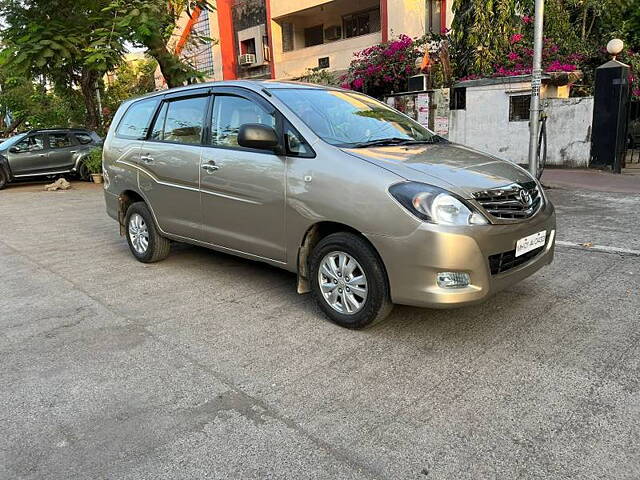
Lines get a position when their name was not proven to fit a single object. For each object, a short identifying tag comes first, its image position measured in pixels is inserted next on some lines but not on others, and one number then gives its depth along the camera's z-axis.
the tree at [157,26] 11.08
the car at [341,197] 3.42
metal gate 13.85
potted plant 15.17
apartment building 19.06
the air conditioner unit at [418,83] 13.13
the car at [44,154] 15.17
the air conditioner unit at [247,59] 25.25
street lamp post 8.41
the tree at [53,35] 12.20
